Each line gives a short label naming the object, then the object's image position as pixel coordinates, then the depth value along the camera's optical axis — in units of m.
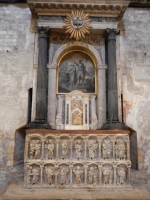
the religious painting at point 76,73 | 7.19
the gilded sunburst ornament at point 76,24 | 6.82
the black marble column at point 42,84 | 6.25
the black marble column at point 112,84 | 6.32
